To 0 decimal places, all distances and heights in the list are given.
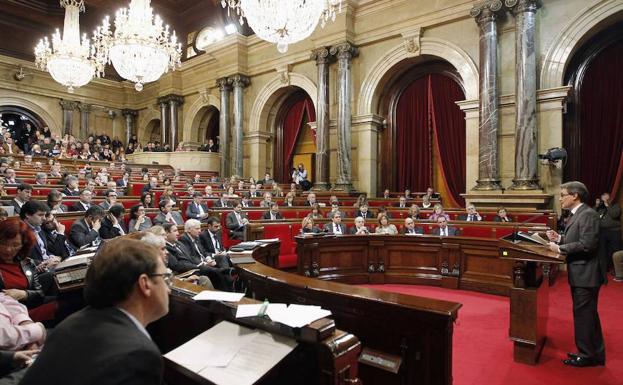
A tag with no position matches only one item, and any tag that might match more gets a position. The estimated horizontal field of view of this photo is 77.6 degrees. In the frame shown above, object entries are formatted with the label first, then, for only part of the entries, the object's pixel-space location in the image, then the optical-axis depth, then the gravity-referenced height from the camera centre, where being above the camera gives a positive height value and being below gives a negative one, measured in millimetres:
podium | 2910 -907
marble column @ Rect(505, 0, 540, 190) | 7832 +1907
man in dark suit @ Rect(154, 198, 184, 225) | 5352 -330
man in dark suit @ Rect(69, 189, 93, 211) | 5910 -205
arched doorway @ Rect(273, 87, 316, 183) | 13414 +1753
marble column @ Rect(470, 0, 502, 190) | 8305 +2024
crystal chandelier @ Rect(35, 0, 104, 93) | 9695 +3311
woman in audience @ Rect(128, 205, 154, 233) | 5133 -396
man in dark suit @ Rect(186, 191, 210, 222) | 7102 -406
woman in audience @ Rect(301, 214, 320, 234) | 5840 -594
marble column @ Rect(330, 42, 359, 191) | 10633 +1959
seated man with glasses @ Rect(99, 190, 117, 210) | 6077 -183
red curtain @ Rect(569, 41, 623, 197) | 8047 +1351
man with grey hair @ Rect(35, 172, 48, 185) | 7151 +203
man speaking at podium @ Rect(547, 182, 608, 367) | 2807 -660
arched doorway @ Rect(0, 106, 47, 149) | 15734 +2801
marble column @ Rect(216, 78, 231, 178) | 13703 +2028
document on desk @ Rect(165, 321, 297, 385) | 1204 -563
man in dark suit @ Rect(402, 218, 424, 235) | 5977 -667
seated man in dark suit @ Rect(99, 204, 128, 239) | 4697 -431
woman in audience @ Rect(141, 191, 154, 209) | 6059 -179
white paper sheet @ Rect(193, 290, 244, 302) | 1637 -474
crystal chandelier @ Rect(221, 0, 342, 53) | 5727 +2588
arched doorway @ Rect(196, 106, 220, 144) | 15781 +2716
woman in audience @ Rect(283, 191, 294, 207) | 9141 -287
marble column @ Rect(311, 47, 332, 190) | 10992 +2039
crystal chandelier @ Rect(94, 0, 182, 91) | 7629 +2876
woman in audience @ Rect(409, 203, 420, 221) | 7067 -451
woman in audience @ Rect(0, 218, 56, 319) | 2551 -520
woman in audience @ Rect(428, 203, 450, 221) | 7177 -478
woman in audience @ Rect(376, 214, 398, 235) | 6015 -624
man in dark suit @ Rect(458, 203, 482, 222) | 7102 -512
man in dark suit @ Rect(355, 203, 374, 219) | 7779 -491
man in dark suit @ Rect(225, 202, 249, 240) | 6132 -586
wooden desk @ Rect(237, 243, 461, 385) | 1860 -706
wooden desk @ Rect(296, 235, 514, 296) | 5062 -1026
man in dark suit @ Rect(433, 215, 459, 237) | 5973 -667
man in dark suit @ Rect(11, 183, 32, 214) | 5145 -81
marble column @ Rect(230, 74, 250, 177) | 13328 +2338
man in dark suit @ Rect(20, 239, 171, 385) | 843 -337
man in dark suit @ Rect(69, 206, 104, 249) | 4332 -458
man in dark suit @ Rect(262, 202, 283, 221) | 7316 -479
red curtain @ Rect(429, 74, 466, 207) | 10117 +1549
